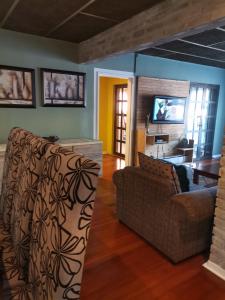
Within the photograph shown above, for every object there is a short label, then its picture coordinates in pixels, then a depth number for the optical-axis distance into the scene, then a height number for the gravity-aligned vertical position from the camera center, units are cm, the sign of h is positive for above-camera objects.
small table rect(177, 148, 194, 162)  563 -109
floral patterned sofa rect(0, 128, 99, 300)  78 -46
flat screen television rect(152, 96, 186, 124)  507 -3
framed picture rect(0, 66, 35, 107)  348 +27
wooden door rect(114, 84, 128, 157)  617 -34
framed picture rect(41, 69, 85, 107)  384 +31
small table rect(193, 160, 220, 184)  323 -89
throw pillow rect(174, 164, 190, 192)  231 -70
